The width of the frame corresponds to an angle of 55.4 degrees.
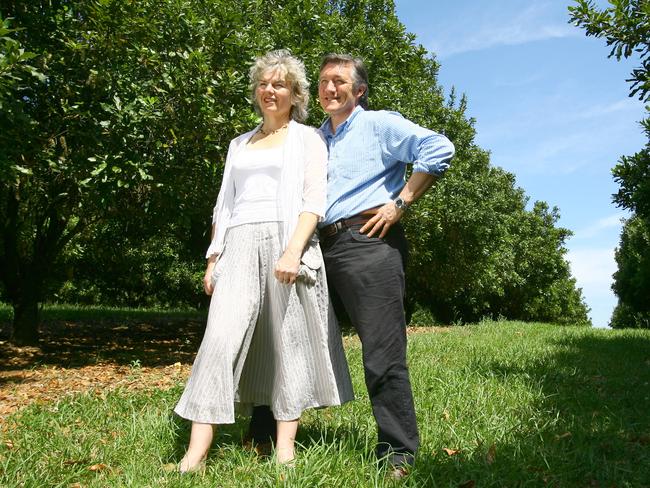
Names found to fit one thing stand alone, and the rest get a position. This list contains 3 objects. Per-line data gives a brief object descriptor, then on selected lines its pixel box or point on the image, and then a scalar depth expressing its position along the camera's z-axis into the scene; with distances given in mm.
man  3373
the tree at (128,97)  8875
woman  3324
